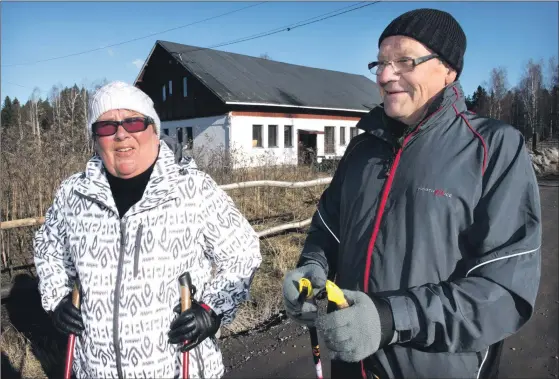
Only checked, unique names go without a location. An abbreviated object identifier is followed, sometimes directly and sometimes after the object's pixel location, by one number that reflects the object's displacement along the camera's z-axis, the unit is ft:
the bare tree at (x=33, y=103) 150.01
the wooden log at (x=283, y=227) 21.46
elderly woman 6.16
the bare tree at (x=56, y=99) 141.90
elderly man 4.49
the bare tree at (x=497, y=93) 129.68
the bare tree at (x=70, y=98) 128.92
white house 79.66
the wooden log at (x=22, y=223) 15.12
